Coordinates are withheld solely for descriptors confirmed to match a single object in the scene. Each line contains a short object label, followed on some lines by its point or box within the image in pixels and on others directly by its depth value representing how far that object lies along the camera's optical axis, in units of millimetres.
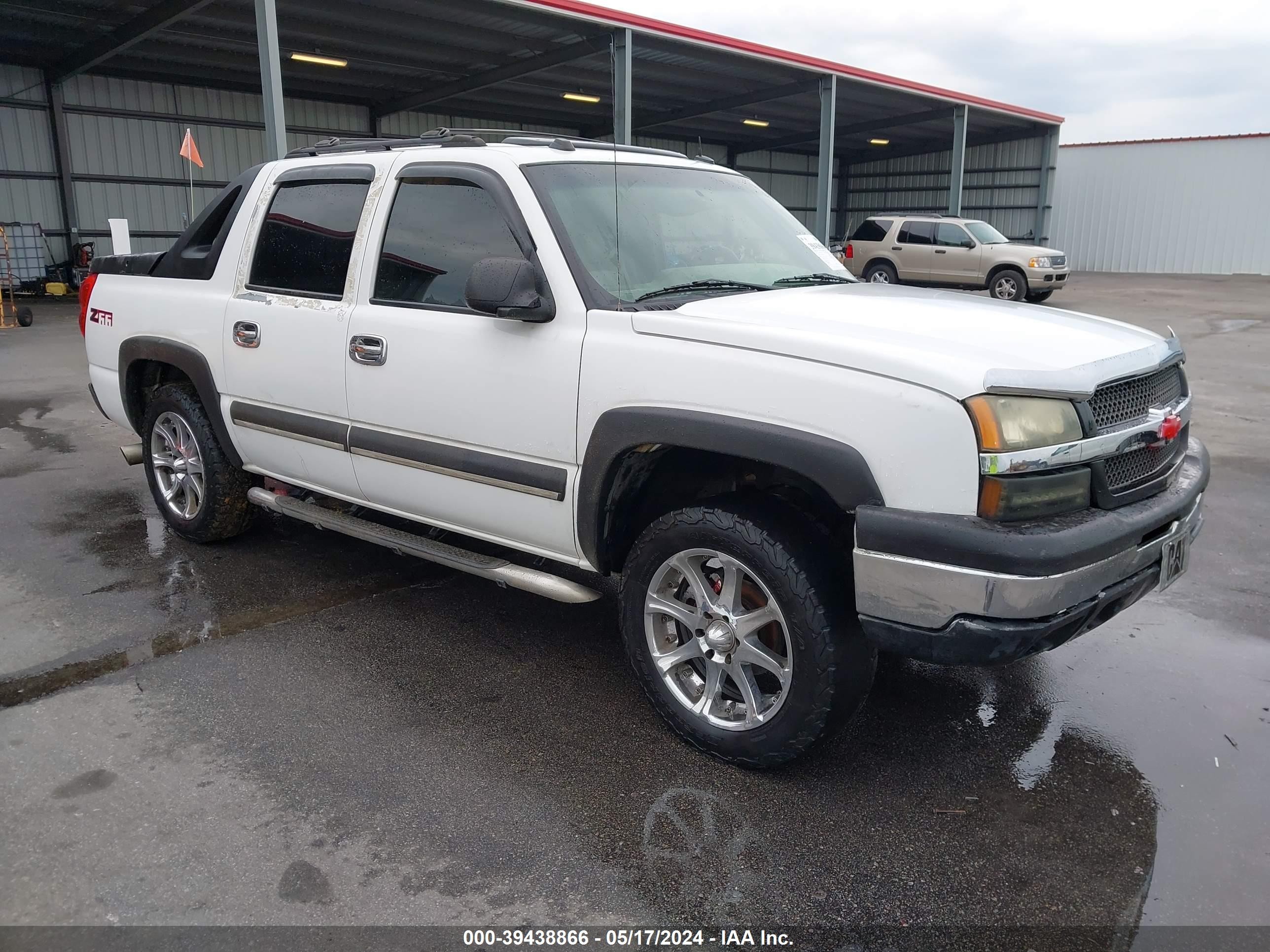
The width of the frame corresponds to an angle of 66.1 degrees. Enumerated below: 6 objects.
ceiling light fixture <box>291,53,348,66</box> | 19750
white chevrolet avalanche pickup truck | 2562
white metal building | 30750
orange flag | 12218
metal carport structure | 16578
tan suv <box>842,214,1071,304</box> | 19391
